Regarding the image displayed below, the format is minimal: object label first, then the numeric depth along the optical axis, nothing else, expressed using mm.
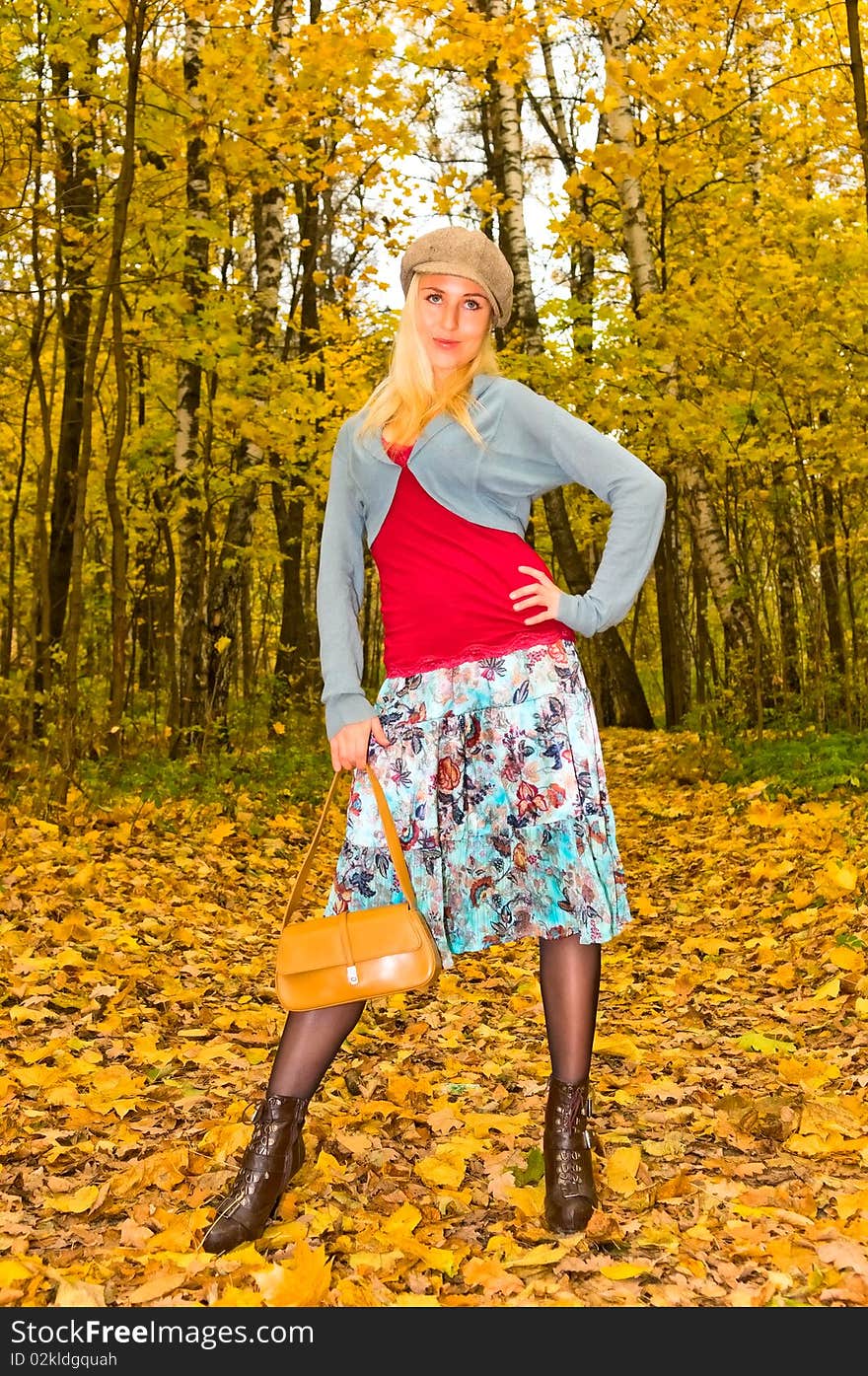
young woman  2648
